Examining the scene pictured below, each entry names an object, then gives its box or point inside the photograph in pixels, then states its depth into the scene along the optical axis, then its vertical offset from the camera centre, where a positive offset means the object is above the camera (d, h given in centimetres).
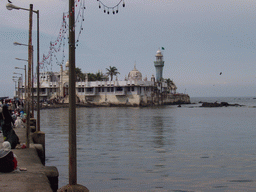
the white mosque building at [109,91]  10181 +341
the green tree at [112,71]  11450 +1015
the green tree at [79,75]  11299 +896
